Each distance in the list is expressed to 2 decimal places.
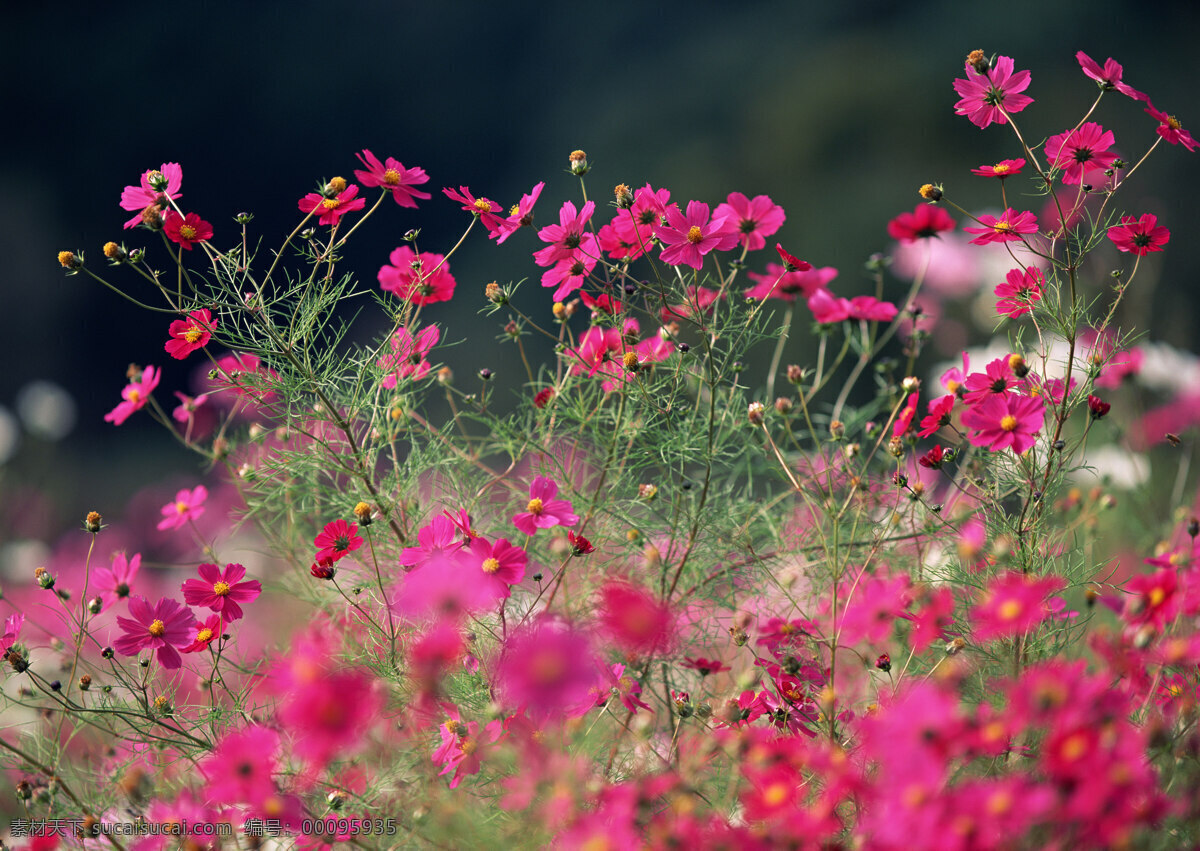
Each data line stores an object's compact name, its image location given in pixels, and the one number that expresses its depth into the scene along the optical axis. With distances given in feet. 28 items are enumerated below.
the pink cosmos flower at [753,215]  19.26
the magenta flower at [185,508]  19.69
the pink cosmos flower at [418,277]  19.45
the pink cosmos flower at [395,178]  19.25
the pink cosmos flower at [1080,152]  19.16
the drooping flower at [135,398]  19.64
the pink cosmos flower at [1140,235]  19.18
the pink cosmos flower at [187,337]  19.13
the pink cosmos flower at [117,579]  19.32
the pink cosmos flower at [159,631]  19.09
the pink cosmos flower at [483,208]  19.21
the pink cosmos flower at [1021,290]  19.22
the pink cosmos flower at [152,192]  19.06
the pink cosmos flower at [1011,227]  19.07
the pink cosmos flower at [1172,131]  19.06
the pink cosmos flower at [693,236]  19.14
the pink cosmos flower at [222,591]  19.10
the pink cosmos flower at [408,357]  19.37
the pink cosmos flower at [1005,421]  18.92
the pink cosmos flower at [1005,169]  19.06
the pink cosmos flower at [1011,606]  18.13
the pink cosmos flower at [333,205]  19.18
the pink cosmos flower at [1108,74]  19.09
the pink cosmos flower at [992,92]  19.16
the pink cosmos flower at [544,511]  19.07
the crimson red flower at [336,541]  19.05
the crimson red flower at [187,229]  19.12
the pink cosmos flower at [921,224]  19.16
